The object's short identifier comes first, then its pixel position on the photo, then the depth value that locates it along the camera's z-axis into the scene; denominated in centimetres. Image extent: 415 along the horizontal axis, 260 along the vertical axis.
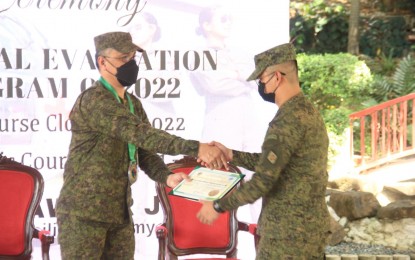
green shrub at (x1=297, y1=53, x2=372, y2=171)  1098
